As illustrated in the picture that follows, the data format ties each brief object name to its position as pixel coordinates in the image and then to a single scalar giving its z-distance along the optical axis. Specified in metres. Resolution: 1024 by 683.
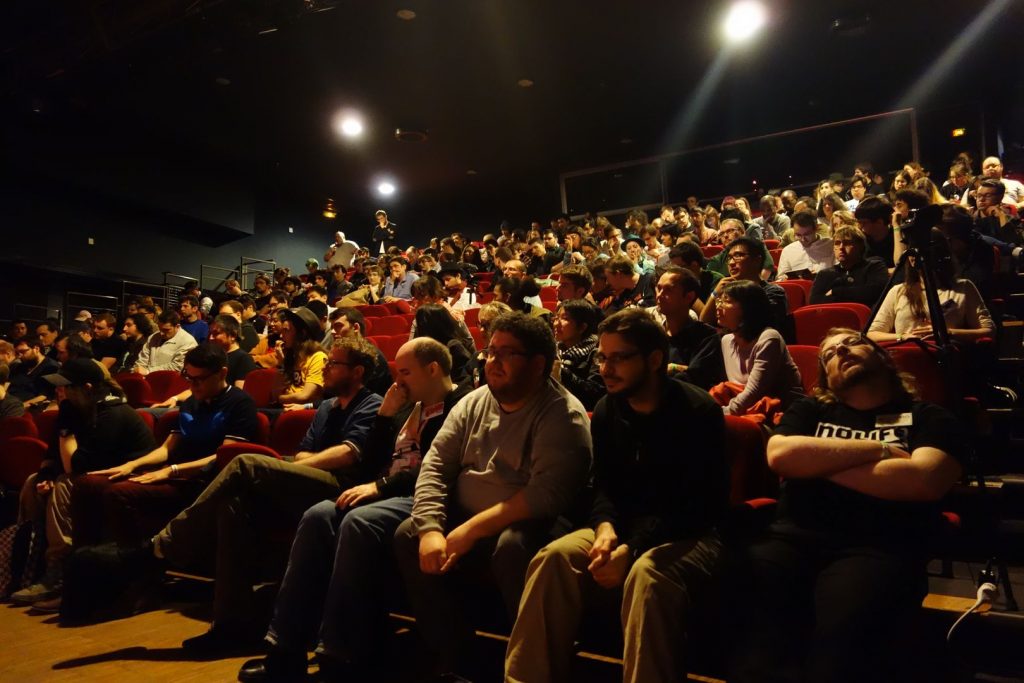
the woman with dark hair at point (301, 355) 3.78
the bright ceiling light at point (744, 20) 6.89
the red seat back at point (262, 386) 4.00
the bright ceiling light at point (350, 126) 9.36
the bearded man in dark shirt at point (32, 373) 5.51
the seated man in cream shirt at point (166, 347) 5.64
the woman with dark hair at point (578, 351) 2.51
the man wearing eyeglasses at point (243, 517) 2.19
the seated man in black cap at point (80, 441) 2.99
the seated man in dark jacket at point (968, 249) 3.36
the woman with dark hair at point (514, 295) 3.94
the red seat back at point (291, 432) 2.89
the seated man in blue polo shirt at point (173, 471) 2.70
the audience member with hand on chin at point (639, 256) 6.09
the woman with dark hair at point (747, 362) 2.33
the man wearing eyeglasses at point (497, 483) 1.69
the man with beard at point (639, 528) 1.39
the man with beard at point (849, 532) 1.33
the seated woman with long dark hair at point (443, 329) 3.17
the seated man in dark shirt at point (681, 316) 2.77
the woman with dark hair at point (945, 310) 2.70
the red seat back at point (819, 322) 3.02
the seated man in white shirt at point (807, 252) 4.60
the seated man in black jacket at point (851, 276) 3.41
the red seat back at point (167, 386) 4.91
